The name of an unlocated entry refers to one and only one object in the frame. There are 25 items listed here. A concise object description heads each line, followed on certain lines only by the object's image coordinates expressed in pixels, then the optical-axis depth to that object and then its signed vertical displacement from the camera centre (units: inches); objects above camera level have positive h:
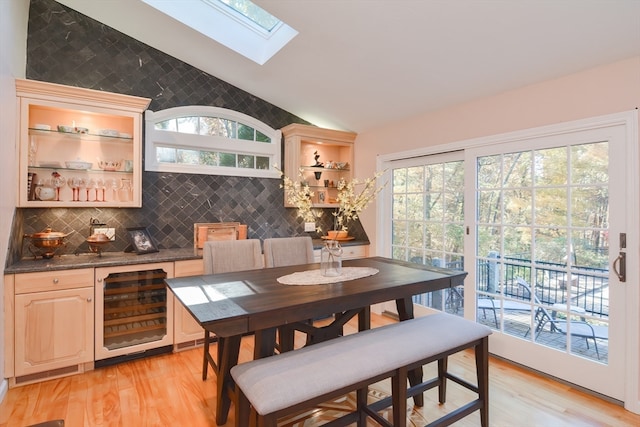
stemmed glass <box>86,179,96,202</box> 116.5 +9.5
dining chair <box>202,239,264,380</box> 96.7 -13.7
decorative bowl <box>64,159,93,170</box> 111.5 +16.3
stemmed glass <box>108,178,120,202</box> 120.9 +9.1
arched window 132.2 +30.6
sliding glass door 86.1 -8.7
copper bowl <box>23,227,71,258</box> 101.0 -9.4
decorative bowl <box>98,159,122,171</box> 117.6 +17.2
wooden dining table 58.0 -17.5
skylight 111.6 +68.2
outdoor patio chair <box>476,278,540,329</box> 105.0 -30.8
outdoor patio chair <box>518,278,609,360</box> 89.8 -32.5
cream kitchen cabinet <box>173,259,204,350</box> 114.2 -39.1
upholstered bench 52.4 -28.2
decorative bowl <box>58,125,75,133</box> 109.3 +28.0
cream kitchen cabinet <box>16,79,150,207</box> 101.1 +22.9
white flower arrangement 79.5 +3.3
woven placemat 79.6 -16.7
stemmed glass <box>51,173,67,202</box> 111.2 +10.1
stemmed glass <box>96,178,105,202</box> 117.4 +8.9
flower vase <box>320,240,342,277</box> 87.5 -12.7
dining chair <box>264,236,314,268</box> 108.5 -13.3
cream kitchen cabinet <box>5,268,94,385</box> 90.7 -32.9
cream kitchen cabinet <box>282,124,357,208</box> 154.2 +28.9
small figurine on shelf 164.7 +26.1
